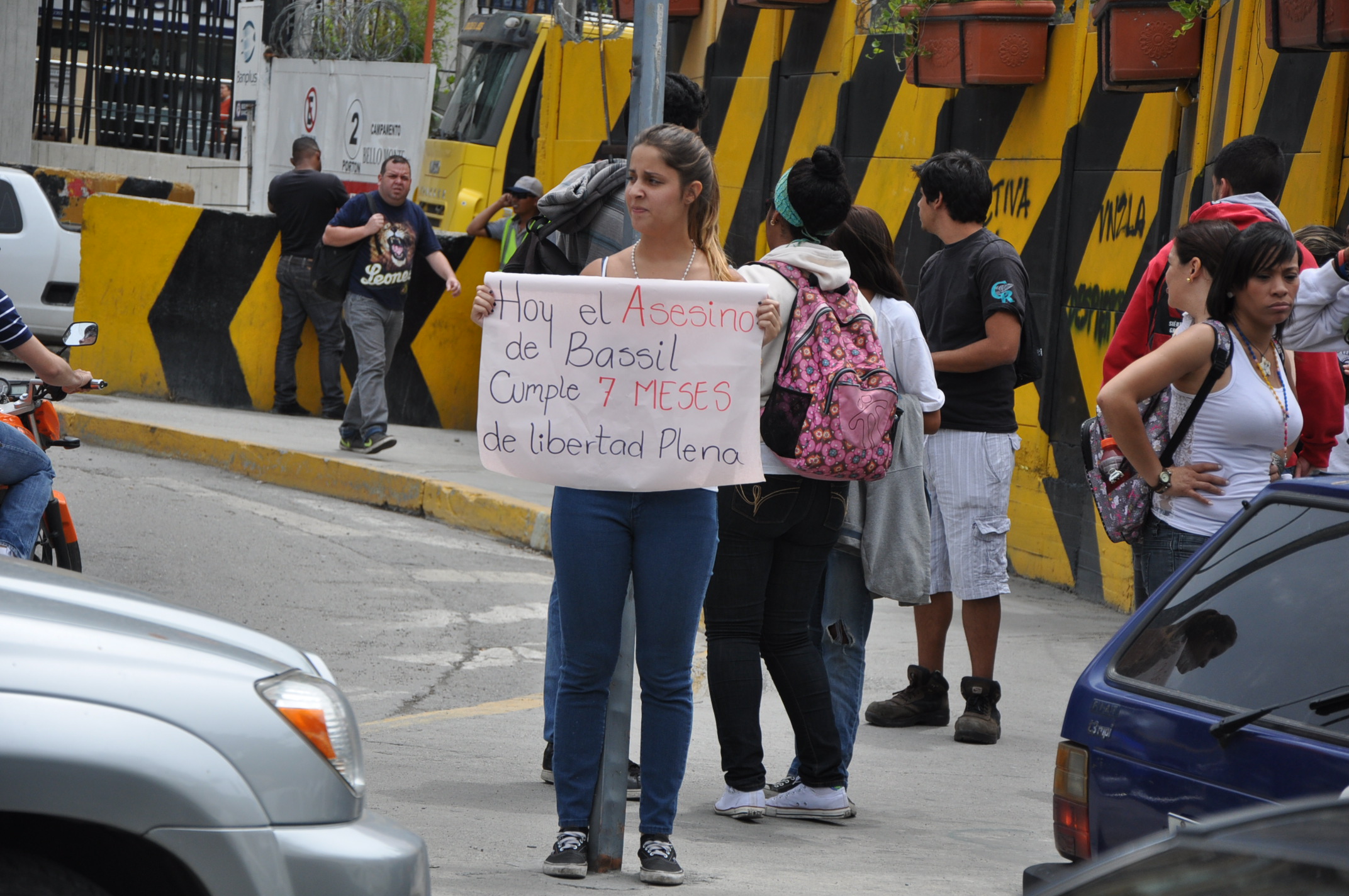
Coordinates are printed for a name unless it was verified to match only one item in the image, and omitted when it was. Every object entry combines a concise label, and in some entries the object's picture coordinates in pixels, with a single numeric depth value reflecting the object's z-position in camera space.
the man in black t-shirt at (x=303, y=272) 24.41
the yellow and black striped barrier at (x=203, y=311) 24.81
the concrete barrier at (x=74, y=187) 39.00
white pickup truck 30.78
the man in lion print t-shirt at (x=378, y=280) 21.75
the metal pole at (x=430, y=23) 42.06
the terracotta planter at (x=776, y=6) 22.11
